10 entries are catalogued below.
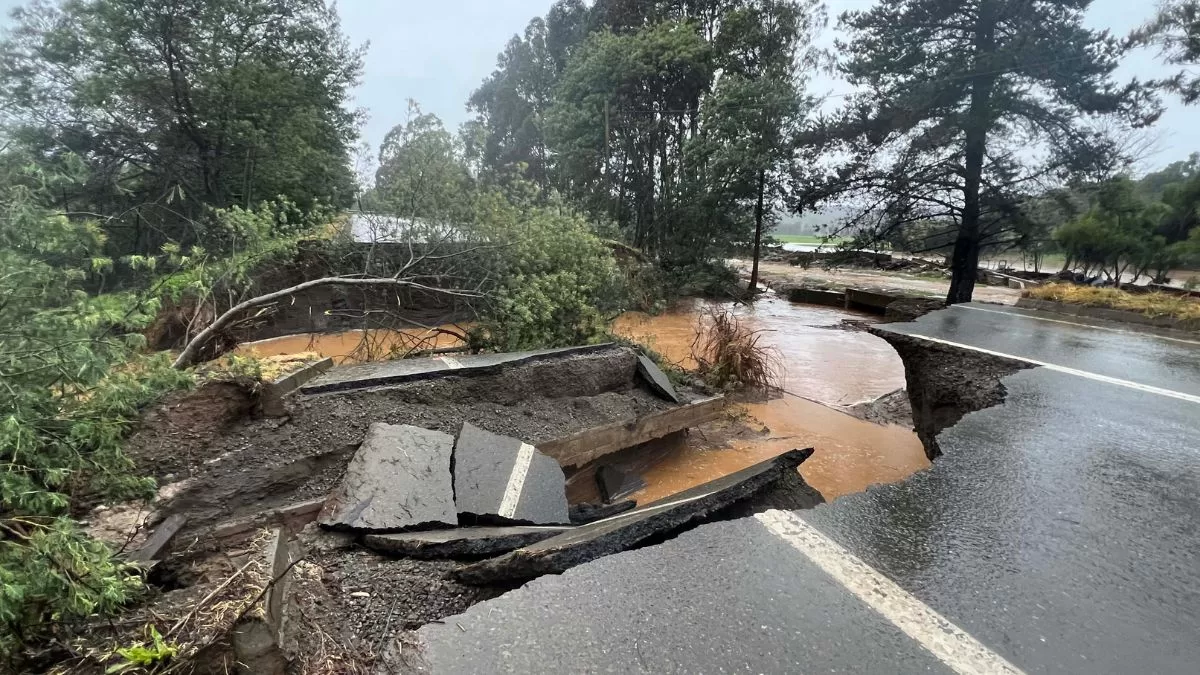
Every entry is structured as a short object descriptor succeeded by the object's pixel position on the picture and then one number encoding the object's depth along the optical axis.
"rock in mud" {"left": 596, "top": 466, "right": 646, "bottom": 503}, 5.44
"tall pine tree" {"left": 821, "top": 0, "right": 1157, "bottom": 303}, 12.03
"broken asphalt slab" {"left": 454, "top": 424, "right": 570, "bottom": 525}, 3.22
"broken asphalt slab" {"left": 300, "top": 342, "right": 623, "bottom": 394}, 4.42
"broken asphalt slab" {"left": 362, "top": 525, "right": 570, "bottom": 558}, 2.40
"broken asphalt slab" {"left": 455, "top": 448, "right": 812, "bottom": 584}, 1.86
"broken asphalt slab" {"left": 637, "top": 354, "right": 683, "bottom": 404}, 6.26
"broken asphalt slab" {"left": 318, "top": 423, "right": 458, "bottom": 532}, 2.79
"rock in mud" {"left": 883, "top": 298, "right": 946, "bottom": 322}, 9.15
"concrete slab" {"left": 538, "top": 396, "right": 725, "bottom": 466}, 5.09
